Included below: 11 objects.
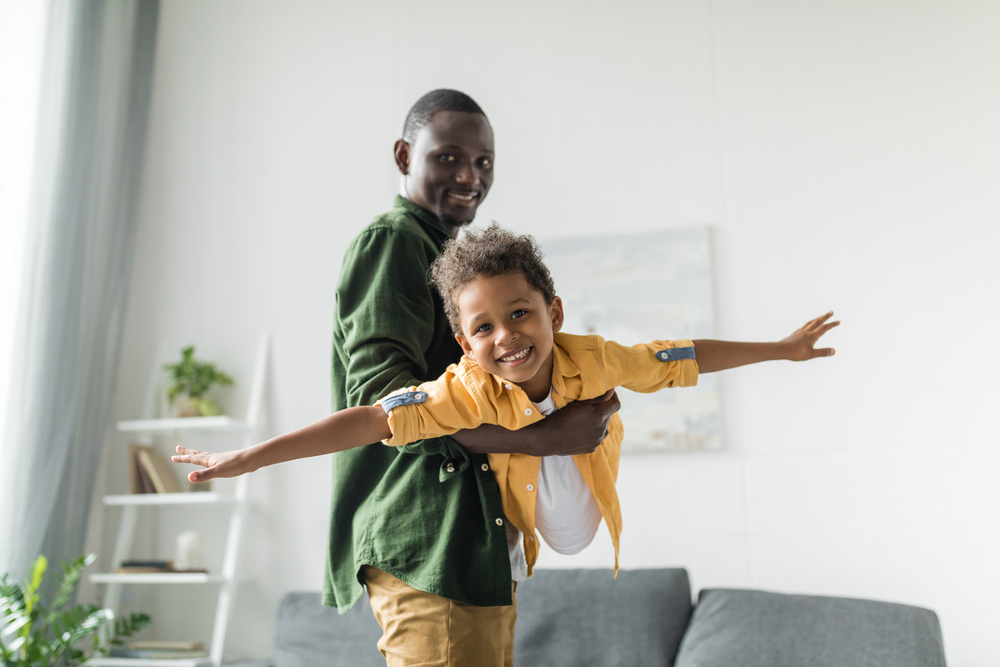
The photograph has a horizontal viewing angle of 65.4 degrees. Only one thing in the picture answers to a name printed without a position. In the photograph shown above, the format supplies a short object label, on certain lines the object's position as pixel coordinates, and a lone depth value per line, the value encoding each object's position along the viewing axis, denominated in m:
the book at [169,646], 2.73
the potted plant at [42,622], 2.25
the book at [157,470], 2.89
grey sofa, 1.99
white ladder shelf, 2.71
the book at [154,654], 2.70
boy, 1.11
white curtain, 2.68
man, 1.10
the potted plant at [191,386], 2.94
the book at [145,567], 2.79
